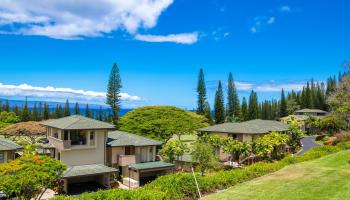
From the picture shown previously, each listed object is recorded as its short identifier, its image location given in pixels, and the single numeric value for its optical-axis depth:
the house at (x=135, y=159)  31.61
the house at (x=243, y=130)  39.12
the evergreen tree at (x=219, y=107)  76.19
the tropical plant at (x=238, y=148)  34.50
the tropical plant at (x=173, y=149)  34.25
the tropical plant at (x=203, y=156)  29.72
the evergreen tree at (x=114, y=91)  63.75
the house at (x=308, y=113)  81.15
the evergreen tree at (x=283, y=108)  90.44
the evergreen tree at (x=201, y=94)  74.25
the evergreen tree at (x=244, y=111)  81.00
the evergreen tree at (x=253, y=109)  81.14
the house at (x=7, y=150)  25.84
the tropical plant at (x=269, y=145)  34.34
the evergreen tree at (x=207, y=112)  75.94
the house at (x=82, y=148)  29.00
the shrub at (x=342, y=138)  36.40
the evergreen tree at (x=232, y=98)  81.14
